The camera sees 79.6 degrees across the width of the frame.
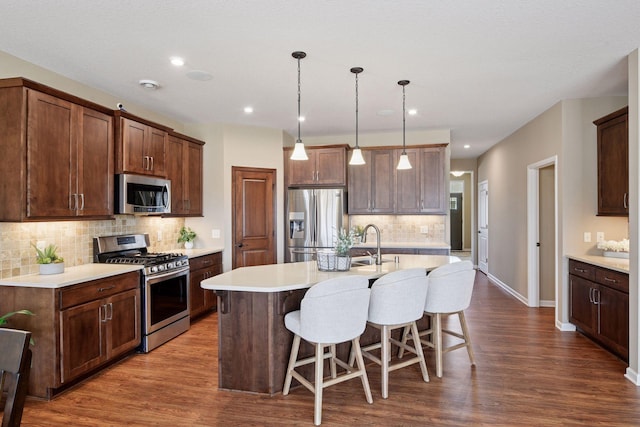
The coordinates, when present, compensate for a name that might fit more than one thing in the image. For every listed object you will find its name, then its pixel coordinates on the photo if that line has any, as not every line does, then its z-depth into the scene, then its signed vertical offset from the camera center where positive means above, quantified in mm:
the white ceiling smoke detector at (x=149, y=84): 3852 +1361
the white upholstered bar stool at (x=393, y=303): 2799 -644
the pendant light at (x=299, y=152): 3338 +567
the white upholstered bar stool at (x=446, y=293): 3156 -647
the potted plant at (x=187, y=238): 5430 -302
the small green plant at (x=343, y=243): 3223 -229
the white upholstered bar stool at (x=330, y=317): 2473 -665
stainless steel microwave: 3902 +243
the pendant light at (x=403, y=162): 3950 +558
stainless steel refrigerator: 5762 -56
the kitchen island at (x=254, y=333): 2855 -880
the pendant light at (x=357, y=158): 3725 +566
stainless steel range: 3814 -705
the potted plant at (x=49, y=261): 3154 -365
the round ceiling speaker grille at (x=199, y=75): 3627 +1367
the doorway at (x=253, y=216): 5684 +7
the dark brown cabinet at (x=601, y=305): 3446 -890
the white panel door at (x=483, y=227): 8258 -240
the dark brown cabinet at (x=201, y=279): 4750 -803
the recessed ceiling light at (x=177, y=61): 3293 +1364
